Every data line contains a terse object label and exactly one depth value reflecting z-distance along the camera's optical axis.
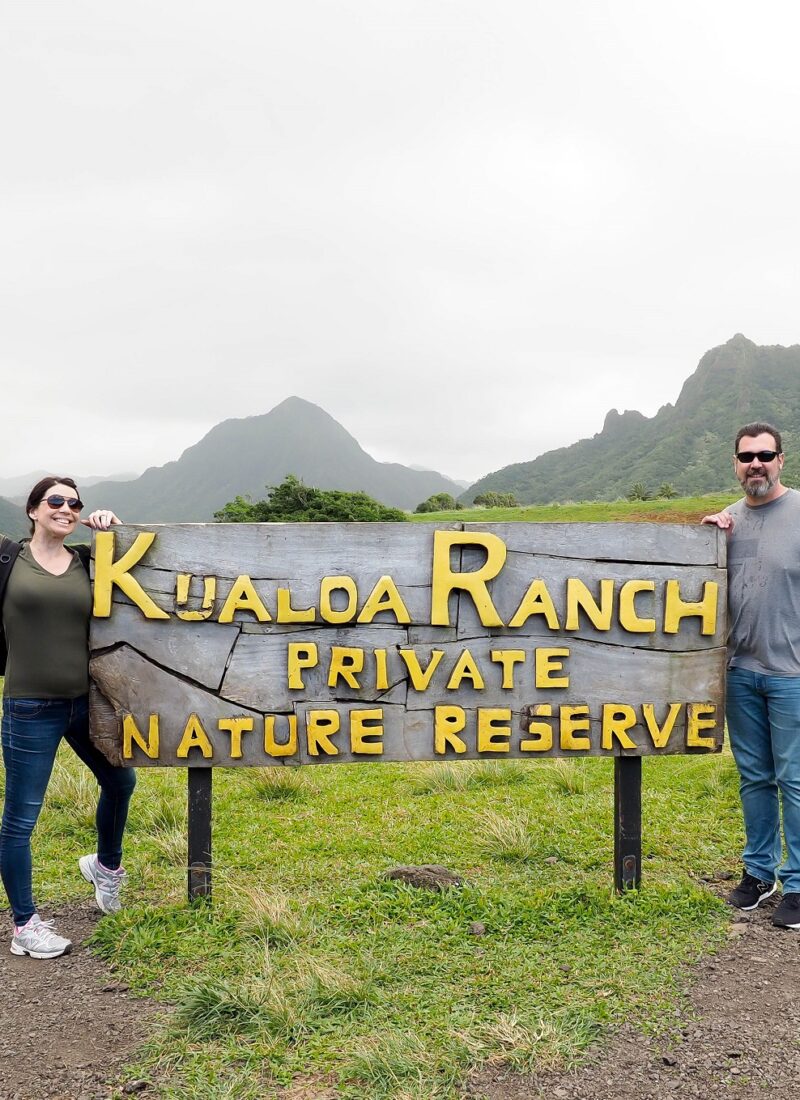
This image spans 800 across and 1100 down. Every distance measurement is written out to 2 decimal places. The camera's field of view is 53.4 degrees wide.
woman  3.65
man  4.02
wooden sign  4.08
